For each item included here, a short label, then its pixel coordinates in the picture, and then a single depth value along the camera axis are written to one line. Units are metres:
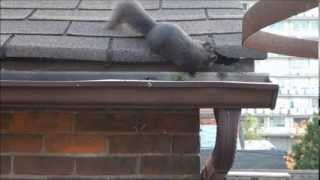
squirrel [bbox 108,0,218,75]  2.23
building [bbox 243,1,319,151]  27.22
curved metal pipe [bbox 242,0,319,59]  1.93
